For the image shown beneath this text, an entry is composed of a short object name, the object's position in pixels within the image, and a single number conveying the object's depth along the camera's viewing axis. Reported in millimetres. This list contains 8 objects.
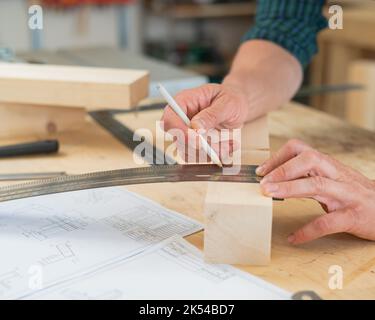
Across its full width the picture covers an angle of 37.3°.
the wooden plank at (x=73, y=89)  1164
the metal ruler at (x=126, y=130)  1106
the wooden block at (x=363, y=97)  2596
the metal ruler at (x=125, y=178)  811
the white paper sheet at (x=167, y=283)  645
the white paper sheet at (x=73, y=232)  695
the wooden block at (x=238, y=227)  702
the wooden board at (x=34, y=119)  1237
